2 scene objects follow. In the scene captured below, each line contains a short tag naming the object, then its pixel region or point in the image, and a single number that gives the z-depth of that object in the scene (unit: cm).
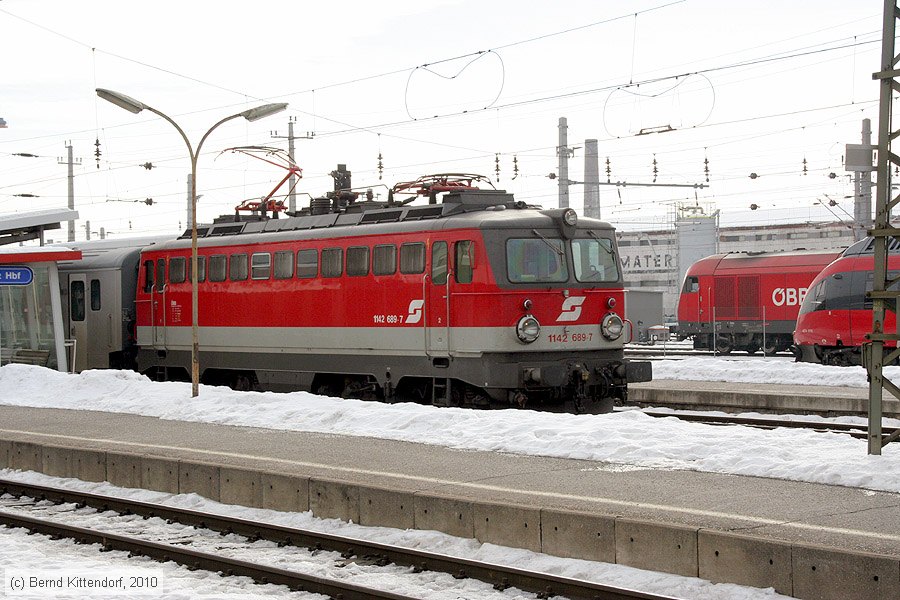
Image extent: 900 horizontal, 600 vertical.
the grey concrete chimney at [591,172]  5191
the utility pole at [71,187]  5424
